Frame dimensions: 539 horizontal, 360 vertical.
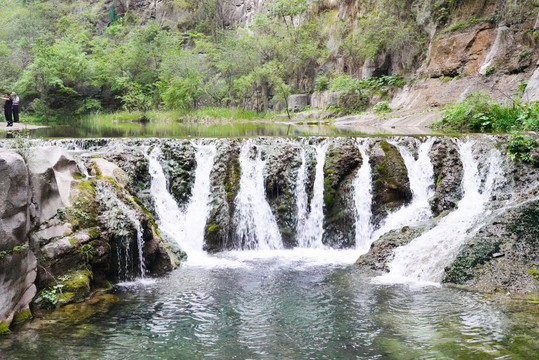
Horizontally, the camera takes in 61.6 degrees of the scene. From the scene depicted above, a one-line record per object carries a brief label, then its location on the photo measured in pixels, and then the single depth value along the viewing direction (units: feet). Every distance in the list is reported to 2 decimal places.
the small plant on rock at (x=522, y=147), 35.40
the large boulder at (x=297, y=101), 111.04
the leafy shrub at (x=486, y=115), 43.39
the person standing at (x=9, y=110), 65.11
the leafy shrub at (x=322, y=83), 106.01
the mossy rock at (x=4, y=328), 19.04
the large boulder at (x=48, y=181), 23.53
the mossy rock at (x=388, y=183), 37.78
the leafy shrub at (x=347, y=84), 89.40
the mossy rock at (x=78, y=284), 22.95
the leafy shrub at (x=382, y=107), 80.57
